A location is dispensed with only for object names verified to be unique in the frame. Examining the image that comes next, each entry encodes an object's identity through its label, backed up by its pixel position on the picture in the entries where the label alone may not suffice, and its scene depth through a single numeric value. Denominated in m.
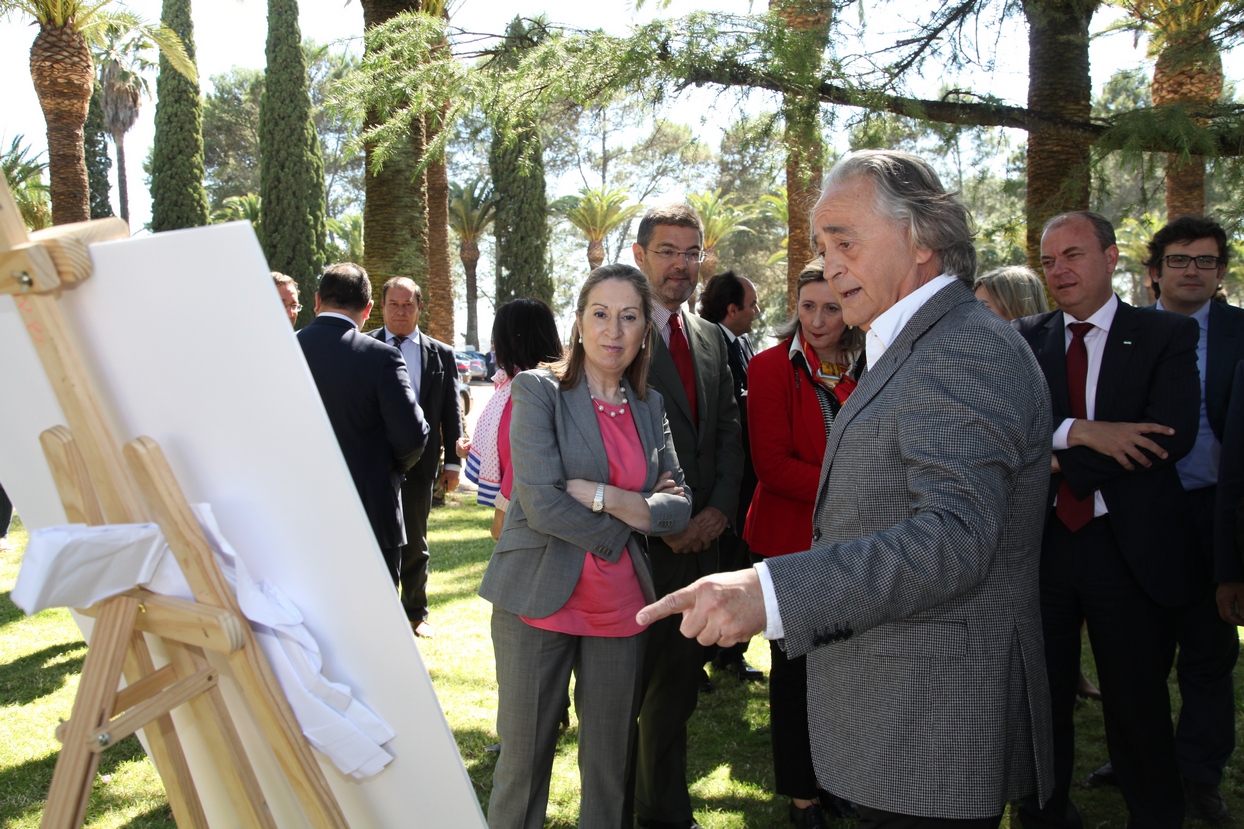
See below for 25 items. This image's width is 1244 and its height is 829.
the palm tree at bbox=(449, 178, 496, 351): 34.91
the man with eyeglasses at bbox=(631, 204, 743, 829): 3.34
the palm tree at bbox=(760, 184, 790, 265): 30.53
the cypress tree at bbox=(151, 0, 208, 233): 25.39
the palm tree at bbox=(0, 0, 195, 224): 13.18
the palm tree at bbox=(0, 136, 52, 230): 19.45
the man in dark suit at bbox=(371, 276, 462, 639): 5.87
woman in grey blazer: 2.80
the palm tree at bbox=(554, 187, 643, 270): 34.81
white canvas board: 1.56
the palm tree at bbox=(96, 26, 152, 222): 29.23
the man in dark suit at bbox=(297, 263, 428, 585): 4.67
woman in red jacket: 3.44
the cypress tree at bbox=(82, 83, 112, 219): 30.19
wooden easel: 1.58
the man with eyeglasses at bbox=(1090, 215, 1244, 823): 3.67
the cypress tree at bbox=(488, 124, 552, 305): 24.81
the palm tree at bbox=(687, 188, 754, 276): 34.22
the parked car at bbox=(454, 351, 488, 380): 37.20
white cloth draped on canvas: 1.54
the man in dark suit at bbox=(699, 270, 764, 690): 4.59
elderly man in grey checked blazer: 1.59
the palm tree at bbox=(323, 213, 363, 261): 33.84
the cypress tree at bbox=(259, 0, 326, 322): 25.02
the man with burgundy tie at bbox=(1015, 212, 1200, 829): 3.02
